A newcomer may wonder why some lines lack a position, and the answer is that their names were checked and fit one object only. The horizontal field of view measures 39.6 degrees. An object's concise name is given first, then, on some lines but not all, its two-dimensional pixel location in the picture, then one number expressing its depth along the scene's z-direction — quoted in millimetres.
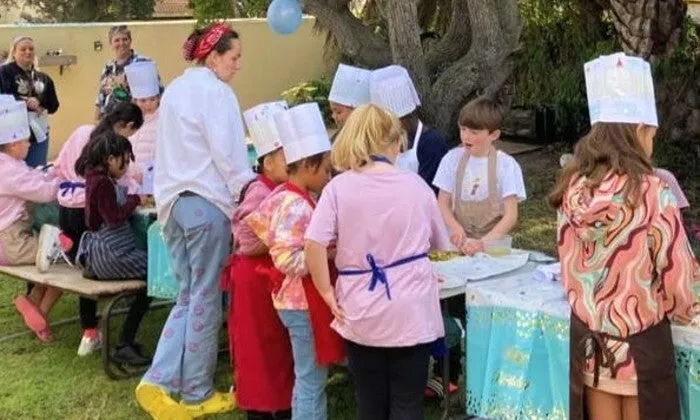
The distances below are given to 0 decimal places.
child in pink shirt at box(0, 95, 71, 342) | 5277
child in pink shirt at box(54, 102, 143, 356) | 5211
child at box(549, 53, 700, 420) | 2791
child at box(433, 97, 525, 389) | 4141
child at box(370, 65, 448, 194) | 4449
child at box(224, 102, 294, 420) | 3895
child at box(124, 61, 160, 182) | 5678
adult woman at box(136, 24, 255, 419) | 4129
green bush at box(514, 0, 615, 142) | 11516
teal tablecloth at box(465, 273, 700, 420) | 3244
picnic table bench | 4875
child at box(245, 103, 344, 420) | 3576
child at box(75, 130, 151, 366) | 4953
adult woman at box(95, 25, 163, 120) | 6926
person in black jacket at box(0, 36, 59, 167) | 7387
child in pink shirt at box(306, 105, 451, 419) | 3232
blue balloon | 8617
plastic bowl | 4016
